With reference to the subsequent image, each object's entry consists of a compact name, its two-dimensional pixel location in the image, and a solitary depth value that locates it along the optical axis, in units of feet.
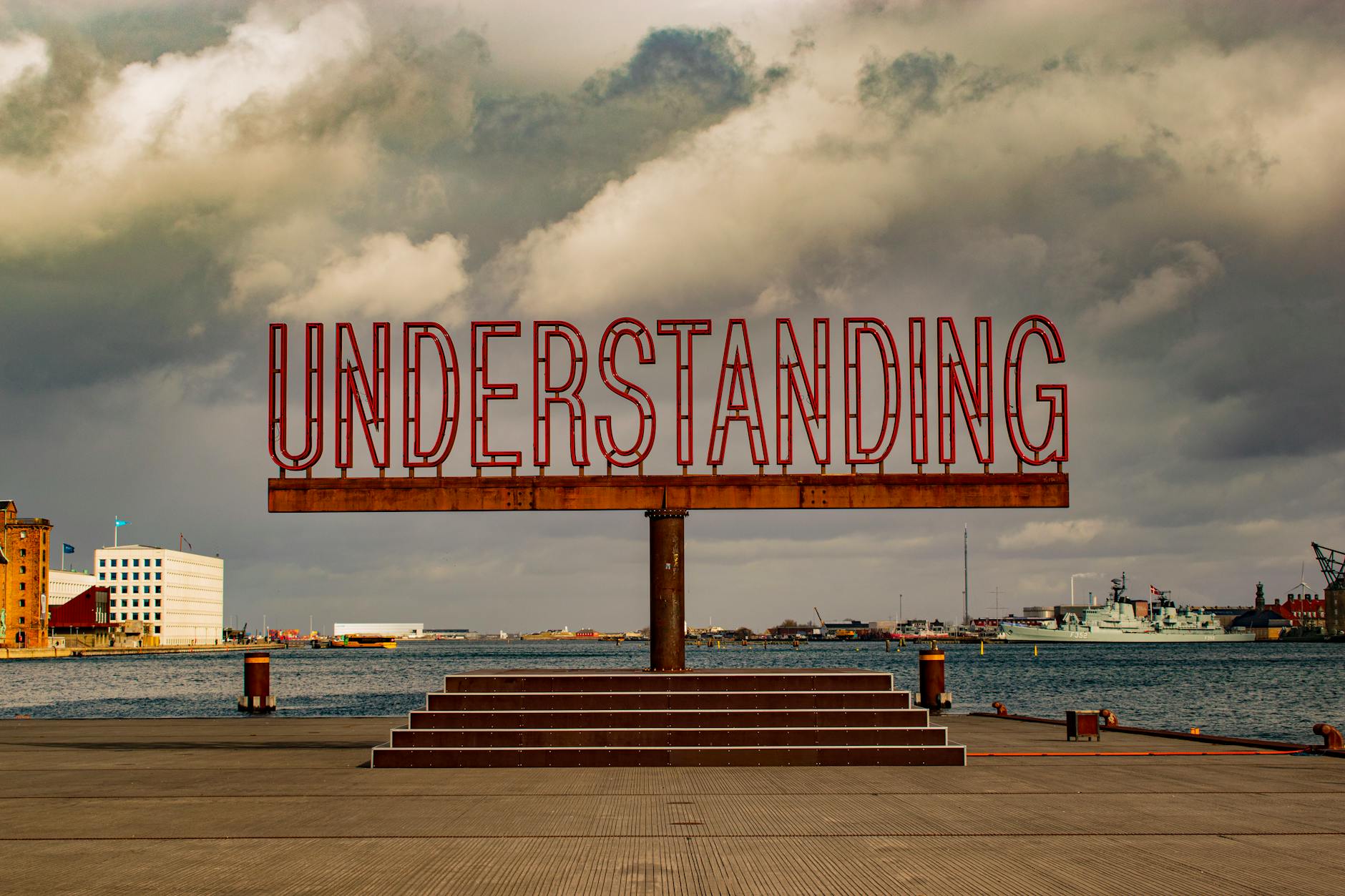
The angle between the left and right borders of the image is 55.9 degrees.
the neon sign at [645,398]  94.02
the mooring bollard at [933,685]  150.82
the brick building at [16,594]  648.38
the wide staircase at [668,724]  84.99
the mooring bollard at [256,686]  157.58
